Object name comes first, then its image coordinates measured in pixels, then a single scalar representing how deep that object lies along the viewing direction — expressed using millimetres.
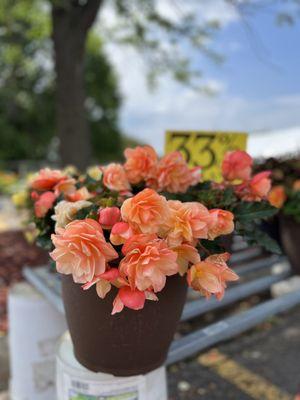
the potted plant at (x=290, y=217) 1919
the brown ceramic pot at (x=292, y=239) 1947
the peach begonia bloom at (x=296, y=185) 1955
